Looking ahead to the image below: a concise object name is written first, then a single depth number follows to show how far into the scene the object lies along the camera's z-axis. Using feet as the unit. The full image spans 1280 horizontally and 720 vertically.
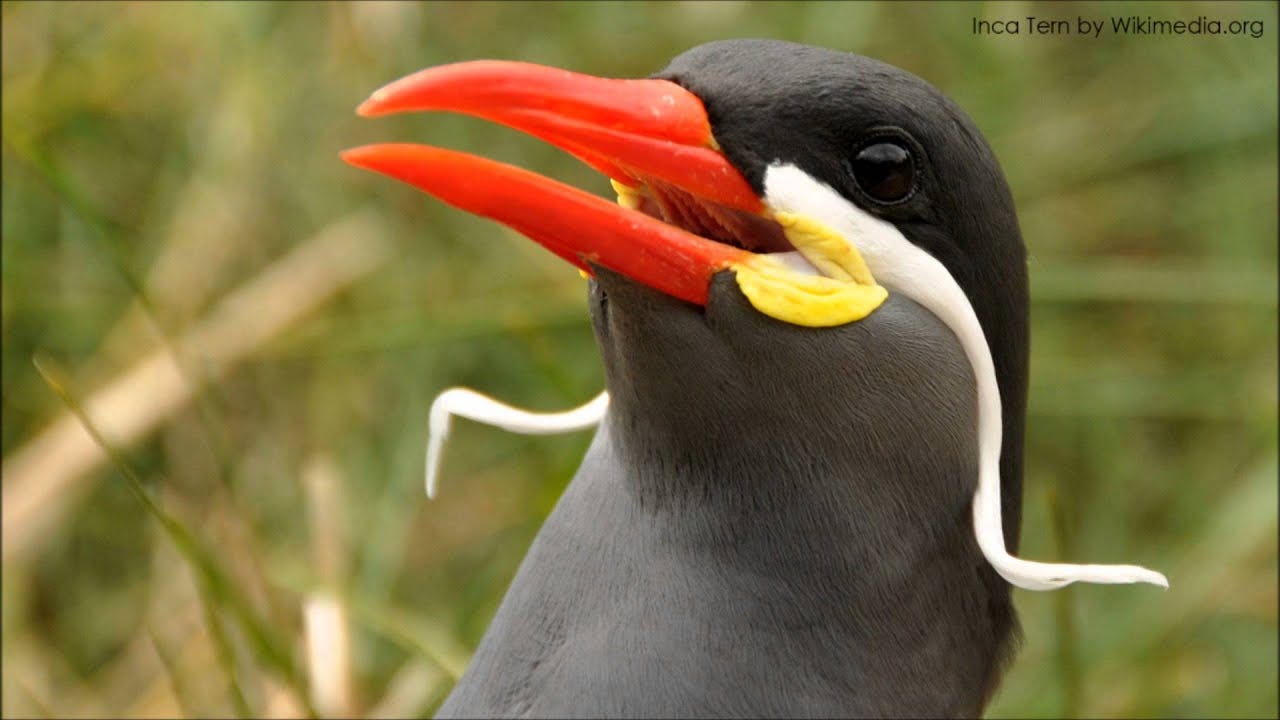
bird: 7.43
